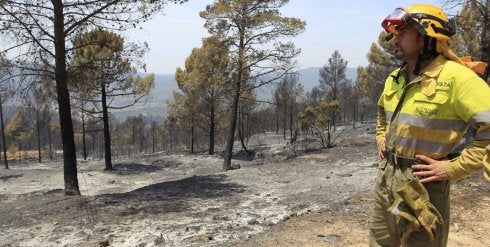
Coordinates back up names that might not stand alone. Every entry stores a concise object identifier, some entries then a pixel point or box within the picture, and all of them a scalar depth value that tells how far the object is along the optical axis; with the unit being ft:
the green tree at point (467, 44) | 70.95
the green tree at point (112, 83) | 68.33
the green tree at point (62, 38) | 31.32
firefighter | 7.74
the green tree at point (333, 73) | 160.56
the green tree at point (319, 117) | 74.59
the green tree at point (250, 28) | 52.60
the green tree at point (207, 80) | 55.36
